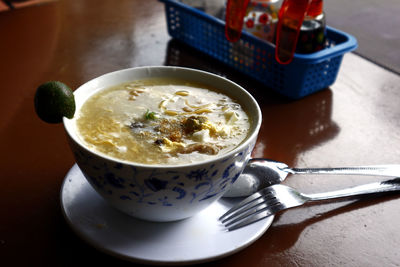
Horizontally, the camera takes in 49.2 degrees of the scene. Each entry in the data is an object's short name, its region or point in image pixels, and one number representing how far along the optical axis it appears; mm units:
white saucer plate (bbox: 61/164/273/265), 797
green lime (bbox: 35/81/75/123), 865
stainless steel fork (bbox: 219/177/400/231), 897
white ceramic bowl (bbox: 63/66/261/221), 771
